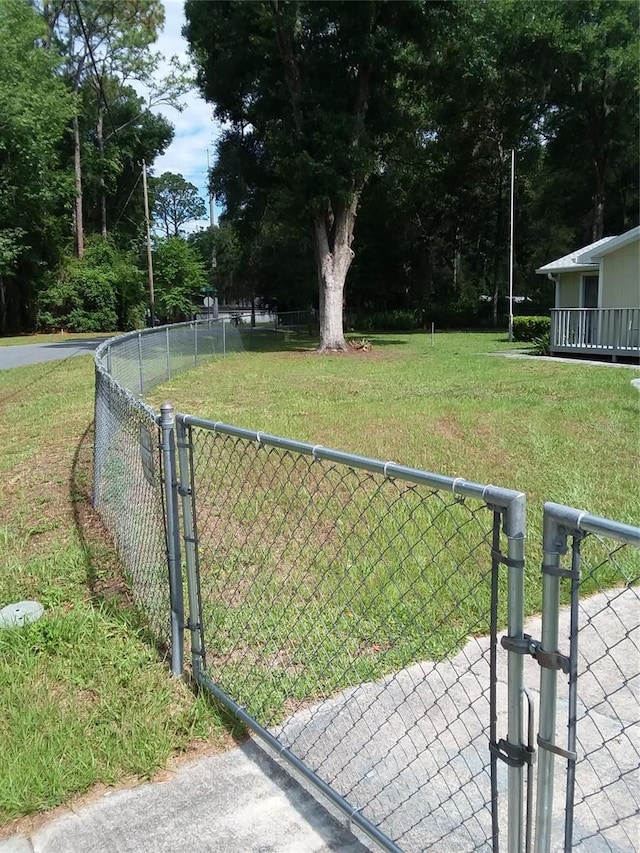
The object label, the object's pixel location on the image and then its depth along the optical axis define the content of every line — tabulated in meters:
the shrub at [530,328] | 23.34
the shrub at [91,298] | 35.53
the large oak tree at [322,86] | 19.70
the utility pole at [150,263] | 34.81
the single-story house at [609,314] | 16.64
